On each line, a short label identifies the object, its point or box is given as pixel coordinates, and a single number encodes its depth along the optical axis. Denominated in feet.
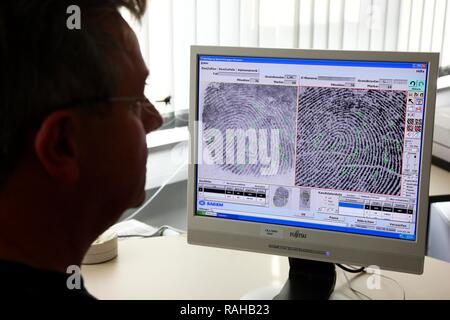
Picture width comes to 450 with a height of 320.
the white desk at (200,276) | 4.03
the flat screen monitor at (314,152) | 3.50
